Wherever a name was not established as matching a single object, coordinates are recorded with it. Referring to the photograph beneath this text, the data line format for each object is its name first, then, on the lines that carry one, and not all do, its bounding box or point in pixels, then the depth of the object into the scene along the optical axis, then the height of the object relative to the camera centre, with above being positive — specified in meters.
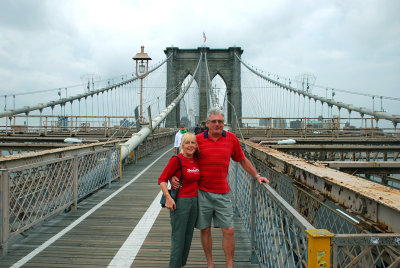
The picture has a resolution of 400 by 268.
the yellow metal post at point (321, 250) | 1.33 -0.57
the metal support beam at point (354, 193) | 1.63 -0.47
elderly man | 2.60 -0.53
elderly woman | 2.50 -0.59
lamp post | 16.48 +3.81
